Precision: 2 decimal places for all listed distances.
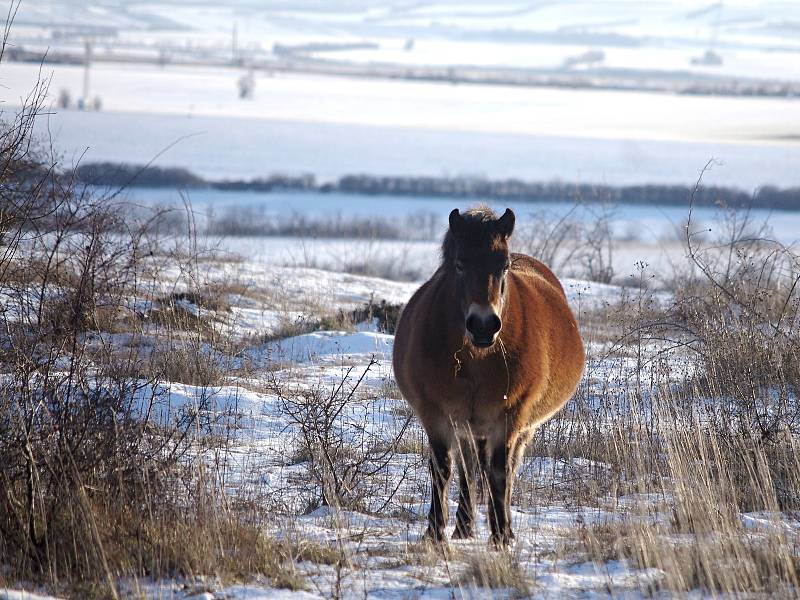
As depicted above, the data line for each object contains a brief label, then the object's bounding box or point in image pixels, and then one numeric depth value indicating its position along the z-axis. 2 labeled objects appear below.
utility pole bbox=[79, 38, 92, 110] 145.12
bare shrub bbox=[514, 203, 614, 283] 32.66
